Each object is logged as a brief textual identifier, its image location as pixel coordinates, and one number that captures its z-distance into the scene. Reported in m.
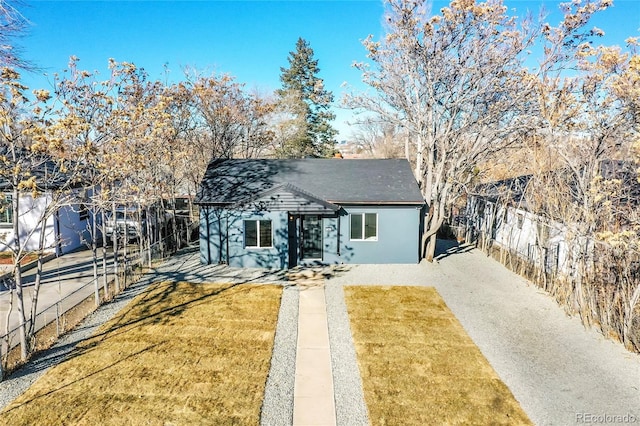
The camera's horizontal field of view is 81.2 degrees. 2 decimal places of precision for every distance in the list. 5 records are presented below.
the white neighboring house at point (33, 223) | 16.17
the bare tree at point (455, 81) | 13.88
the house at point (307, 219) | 14.97
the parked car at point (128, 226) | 17.77
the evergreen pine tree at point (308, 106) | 39.81
